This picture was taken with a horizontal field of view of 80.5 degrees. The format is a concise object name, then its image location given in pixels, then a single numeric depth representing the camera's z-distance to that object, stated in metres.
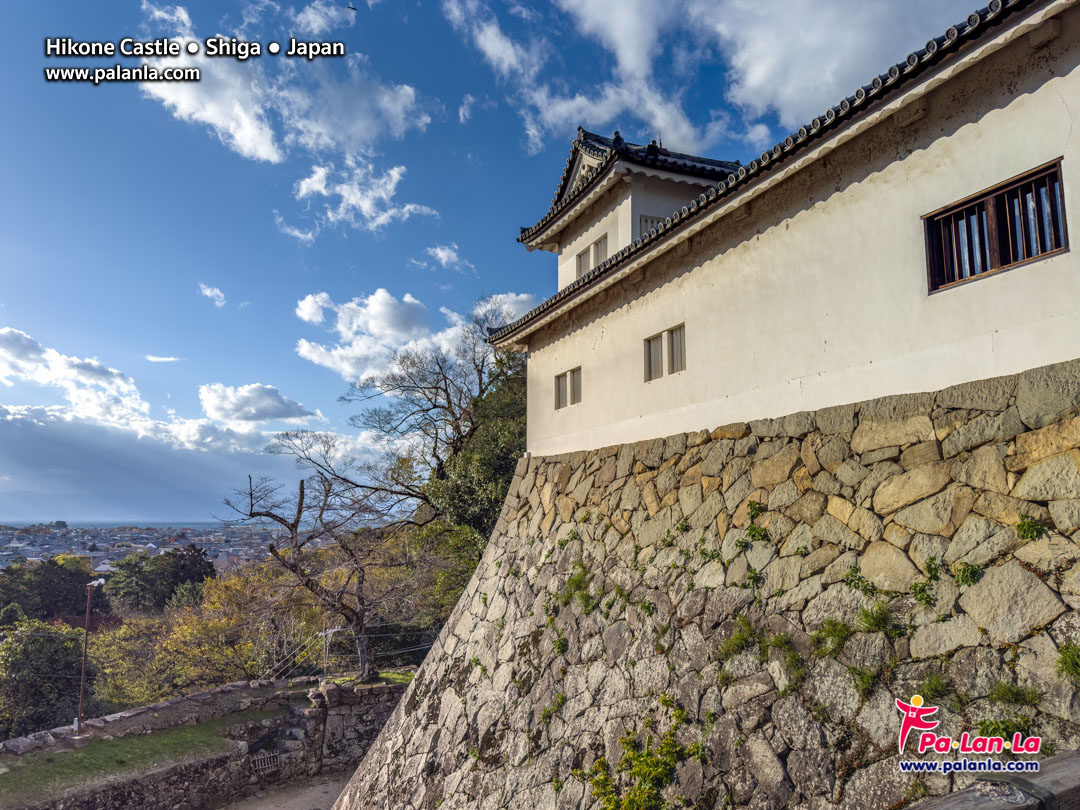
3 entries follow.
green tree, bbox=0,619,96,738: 18.14
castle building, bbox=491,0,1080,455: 4.71
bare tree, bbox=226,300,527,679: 18.83
